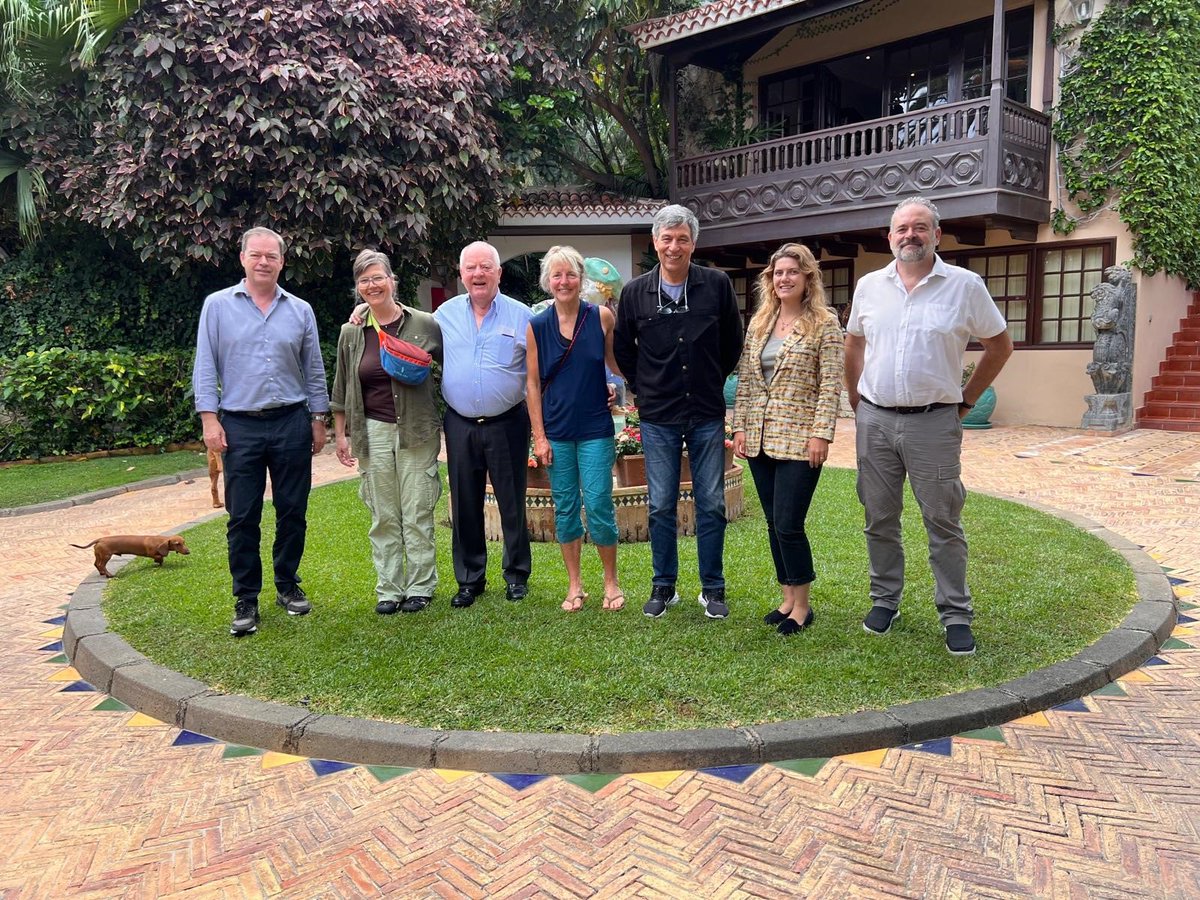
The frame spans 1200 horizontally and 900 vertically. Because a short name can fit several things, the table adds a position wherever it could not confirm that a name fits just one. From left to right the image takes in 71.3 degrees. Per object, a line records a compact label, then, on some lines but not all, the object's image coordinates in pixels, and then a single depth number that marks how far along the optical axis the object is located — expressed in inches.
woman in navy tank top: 170.6
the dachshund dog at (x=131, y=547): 223.0
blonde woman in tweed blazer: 153.9
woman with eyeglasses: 175.9
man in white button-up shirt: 144.2
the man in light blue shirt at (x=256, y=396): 168.7
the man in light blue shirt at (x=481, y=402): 174.1
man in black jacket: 163.0
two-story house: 465.4
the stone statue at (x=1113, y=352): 455.2
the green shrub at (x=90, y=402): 443.5
